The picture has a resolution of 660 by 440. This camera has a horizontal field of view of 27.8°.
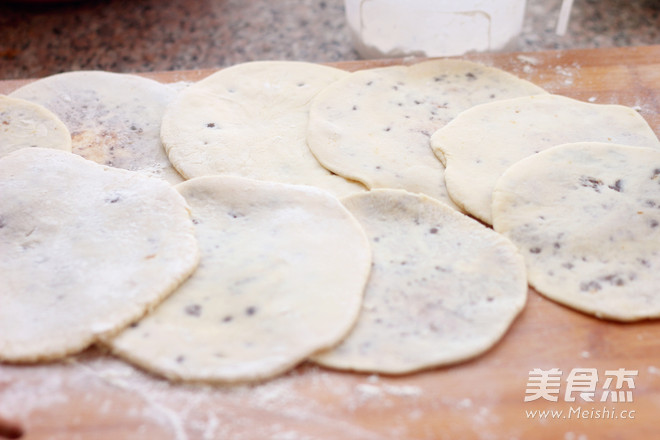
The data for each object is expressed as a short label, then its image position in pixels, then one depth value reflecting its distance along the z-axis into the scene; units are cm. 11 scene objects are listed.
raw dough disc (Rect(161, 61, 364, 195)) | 57
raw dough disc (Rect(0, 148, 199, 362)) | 52
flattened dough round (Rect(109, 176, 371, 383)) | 51
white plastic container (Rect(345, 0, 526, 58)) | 65
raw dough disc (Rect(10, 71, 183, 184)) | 59
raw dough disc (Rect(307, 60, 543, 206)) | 57
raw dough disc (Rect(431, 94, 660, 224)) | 57
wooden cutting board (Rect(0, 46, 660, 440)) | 50
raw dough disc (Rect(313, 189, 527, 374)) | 51
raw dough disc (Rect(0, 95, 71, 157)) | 59
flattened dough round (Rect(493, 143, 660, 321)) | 53
